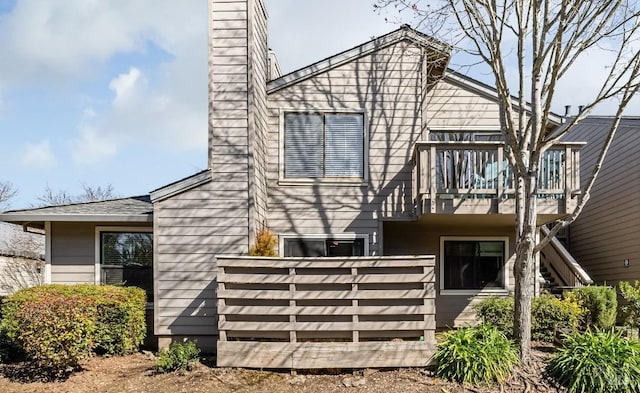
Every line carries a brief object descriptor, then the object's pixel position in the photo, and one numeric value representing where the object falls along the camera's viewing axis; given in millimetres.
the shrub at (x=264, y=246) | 7859
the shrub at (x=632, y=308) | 9109
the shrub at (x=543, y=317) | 8477
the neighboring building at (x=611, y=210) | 11352
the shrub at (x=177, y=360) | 6988
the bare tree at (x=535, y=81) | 6746
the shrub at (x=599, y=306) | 8898
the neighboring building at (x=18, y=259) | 16766
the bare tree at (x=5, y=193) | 31116
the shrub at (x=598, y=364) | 6020
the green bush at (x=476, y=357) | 6281
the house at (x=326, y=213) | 7074
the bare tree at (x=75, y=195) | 34212
